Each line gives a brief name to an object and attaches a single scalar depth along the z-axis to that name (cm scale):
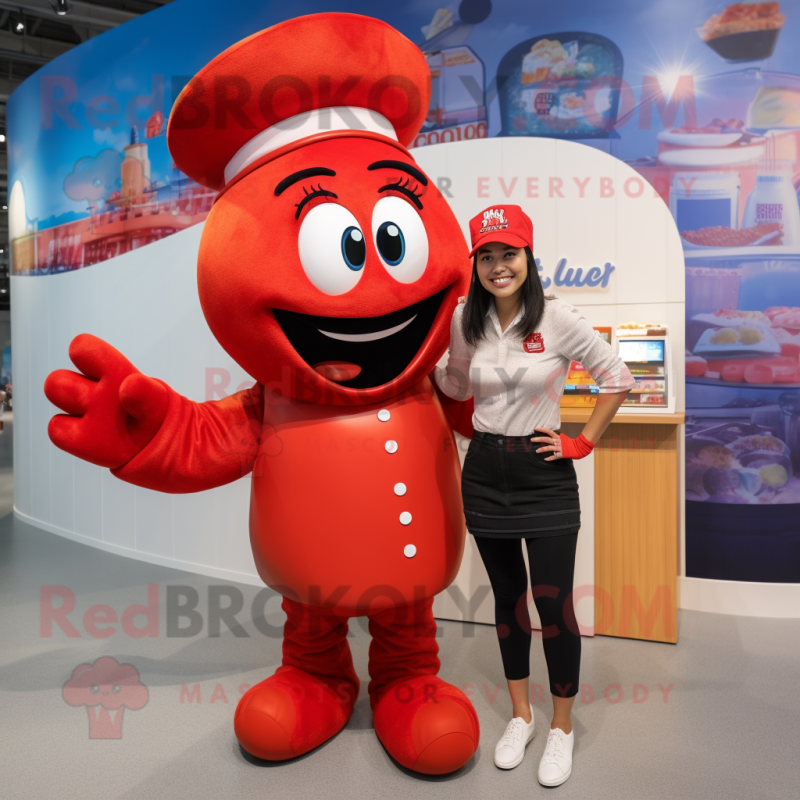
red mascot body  174
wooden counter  279
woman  184
